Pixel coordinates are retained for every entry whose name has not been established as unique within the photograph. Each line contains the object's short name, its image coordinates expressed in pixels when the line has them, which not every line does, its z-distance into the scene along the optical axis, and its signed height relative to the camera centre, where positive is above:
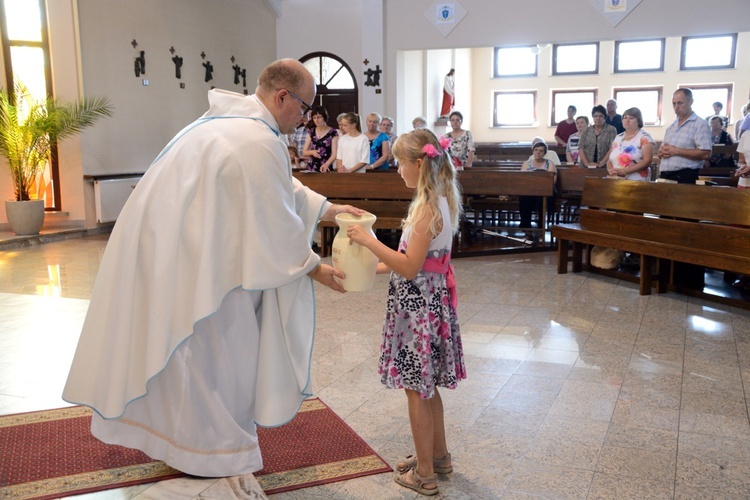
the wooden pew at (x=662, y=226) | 5.14 -0.77
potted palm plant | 8.77 -0.01
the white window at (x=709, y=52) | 15.70 +1.59
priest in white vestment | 2.44 -0.59
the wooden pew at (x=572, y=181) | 8.53 -0.63
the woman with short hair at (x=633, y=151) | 6.45 -0.22
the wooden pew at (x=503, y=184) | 8.12 -0.62
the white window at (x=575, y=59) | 16.78 +1.58
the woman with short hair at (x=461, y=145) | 8.77 -0.19
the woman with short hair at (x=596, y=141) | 8.75 -0.16
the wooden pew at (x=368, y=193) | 7.49 -0.66
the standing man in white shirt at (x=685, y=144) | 6.05 -0.15
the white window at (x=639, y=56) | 16.23 +1.58
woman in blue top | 8.31 -0.16
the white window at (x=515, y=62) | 17.28 +1.58
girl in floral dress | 2.53 -0.61
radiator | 9.89 -0.86
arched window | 12.59 +0.82
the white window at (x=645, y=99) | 16.39 +0.62
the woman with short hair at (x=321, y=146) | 8.16 -0.17
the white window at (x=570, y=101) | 16.98 +0.62
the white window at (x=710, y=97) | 15.86 +0.64
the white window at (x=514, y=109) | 17.55 +0.47
